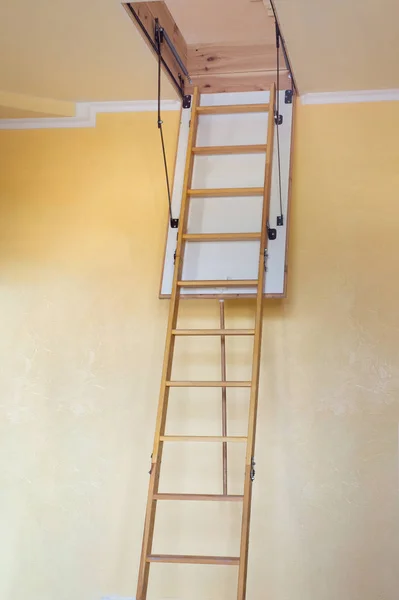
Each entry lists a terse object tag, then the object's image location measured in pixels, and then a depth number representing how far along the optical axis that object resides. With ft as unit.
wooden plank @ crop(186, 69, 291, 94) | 12.73
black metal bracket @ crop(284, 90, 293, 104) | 12.46
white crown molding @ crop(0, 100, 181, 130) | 13.01
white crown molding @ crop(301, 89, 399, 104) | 12.12
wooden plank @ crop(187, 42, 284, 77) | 12.74
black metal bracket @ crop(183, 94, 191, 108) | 12.95
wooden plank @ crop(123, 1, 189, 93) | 10.35
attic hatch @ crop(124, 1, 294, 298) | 11.62
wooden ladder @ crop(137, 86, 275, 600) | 9.75
